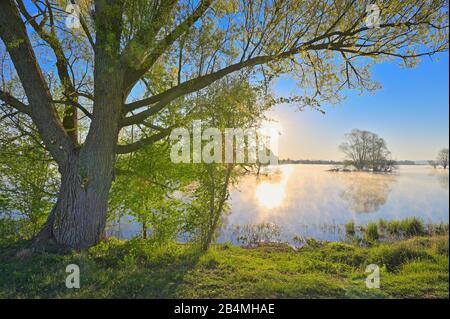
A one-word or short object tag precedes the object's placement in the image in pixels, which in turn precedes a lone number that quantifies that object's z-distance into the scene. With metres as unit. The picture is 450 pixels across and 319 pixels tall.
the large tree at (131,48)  5.82
